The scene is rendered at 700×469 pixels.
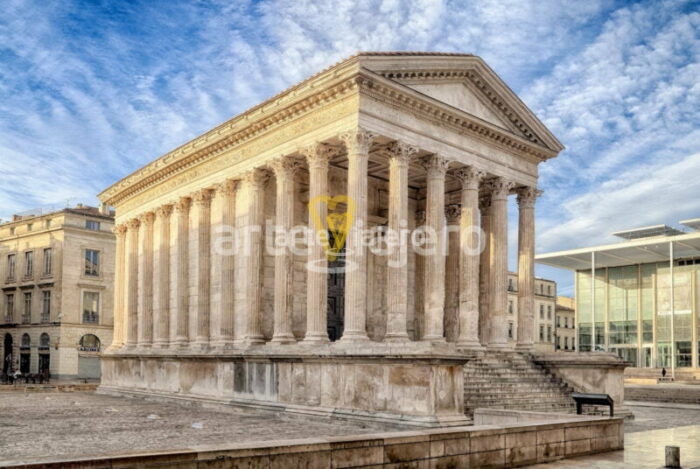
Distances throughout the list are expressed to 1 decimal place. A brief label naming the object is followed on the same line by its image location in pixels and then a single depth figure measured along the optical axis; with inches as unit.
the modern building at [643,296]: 2536.9
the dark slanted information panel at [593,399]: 633.8
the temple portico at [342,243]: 891.4
